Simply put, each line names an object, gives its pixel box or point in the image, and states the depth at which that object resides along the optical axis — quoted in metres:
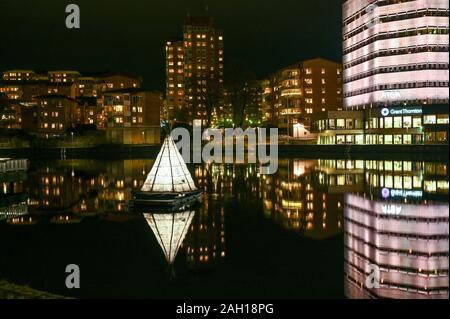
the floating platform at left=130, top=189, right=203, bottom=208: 33.85
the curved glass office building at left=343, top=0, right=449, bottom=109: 101.25
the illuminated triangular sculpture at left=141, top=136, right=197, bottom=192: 34.81
